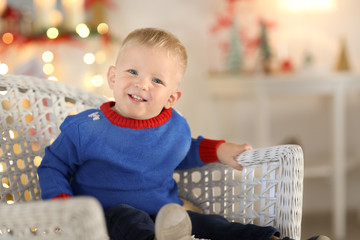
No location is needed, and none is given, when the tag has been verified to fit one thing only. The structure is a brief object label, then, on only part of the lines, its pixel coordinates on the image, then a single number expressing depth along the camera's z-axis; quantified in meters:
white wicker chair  1.67
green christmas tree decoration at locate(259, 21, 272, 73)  3.13
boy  1.65
